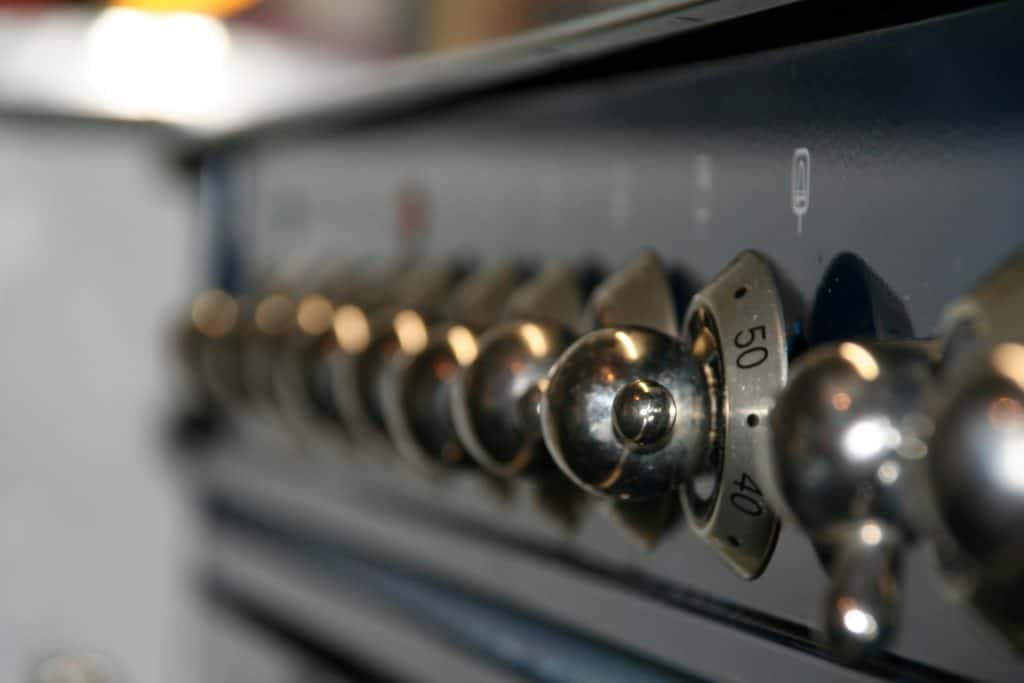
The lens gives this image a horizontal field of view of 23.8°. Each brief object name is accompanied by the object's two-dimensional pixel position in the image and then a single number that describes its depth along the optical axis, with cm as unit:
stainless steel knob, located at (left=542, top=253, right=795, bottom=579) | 41
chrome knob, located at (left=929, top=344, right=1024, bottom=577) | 34
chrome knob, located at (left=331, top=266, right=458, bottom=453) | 54
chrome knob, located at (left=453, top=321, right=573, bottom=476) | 46
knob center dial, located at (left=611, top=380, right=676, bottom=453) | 41
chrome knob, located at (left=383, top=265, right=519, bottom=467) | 50
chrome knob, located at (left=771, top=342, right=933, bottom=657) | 36
